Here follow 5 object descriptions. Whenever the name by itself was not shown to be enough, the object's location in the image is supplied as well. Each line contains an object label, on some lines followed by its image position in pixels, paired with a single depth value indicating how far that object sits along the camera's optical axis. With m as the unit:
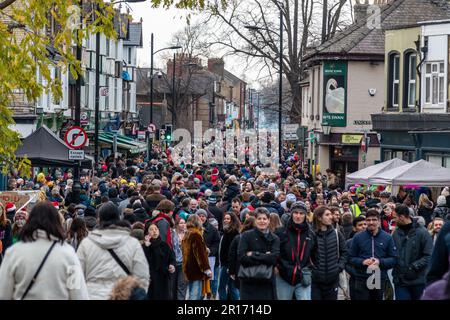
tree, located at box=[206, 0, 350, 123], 56.72
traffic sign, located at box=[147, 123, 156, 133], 58.52
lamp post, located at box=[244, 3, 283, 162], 48.69
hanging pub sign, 48.12
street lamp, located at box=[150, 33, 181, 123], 60.71
